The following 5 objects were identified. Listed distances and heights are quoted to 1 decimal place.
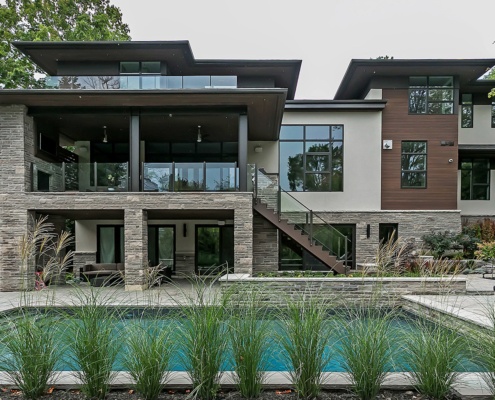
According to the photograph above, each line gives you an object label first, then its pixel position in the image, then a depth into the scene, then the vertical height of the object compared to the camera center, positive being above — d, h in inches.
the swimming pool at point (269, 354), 132.2 -59.7
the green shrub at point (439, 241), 532.7 -68.6
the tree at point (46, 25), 723.4 +422.5
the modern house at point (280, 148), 445.4 +78.6
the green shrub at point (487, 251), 453.1 -70.2
